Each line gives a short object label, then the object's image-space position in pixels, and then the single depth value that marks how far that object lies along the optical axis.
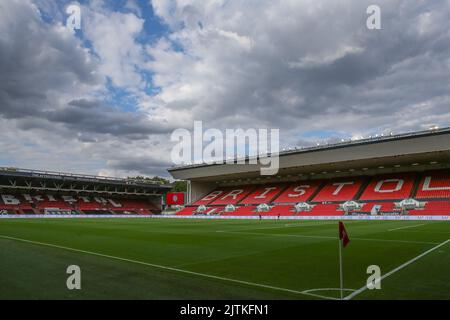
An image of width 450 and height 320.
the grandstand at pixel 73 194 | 71.12
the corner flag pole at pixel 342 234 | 7.93
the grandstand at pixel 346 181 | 50.34
